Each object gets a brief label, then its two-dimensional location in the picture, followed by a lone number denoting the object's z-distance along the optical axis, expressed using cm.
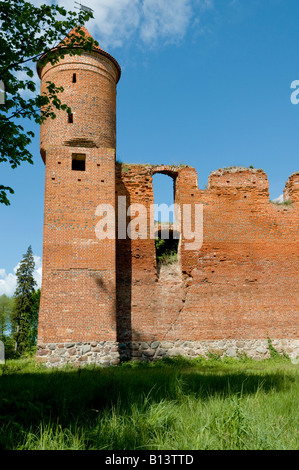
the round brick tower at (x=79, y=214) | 1181
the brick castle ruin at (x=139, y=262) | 1211
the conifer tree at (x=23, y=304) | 2947
